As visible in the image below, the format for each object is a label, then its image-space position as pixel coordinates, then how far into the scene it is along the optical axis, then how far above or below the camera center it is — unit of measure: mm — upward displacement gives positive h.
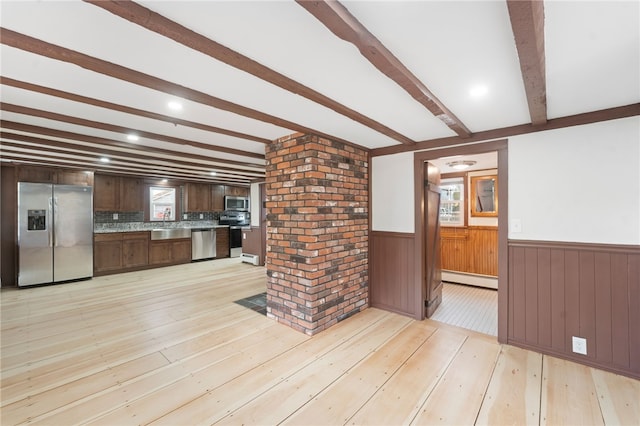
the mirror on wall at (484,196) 4766 +324
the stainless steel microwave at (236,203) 7930 +355
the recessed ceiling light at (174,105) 2109 +881
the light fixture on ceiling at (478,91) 1850 +873
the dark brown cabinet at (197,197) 7160 +489
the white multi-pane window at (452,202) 5105 +231
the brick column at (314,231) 2893 -200
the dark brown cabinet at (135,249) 5898 -767
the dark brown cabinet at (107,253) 5527 -800
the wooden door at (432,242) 3385 -378
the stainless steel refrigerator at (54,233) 4605 -312
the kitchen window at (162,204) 6609 +287
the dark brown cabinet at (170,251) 6320 -896
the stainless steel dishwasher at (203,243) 7035 -769
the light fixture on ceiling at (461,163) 4046 +774
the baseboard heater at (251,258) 6609 -1101
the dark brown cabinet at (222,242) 7566 -794
